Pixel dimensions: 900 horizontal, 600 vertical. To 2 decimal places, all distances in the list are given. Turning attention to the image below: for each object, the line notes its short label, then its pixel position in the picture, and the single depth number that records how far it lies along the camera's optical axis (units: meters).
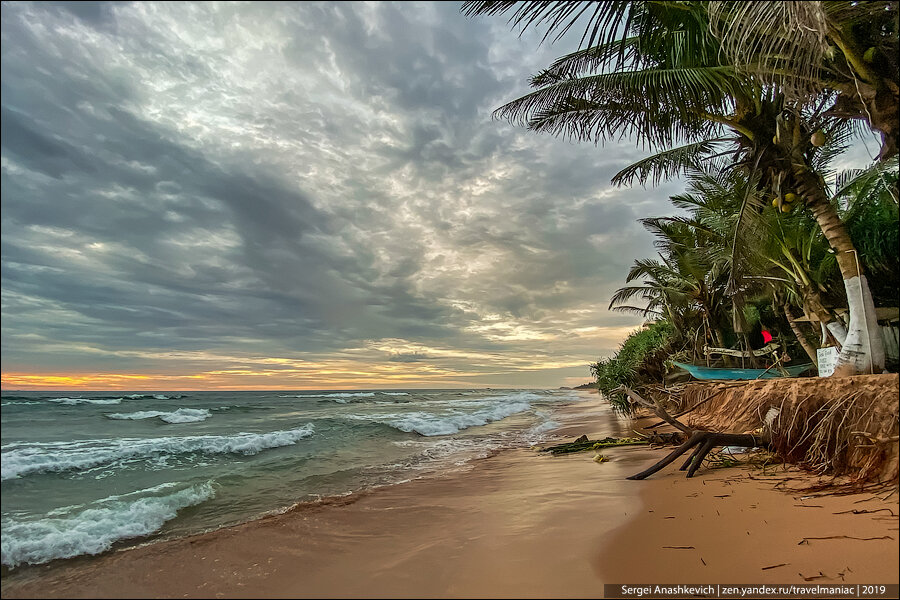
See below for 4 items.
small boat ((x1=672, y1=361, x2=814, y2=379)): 10.23
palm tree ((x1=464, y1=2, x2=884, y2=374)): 5.68
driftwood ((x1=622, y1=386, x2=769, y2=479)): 5.53
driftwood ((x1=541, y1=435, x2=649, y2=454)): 8.70
